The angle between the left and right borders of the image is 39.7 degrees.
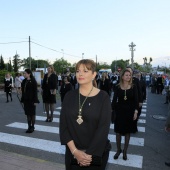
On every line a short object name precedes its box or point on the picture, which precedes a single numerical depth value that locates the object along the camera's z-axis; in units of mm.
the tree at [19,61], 143762
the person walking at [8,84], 14438
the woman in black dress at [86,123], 2412
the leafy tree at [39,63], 127000
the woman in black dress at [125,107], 4879
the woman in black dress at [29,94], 6894
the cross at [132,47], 23553
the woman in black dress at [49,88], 8266
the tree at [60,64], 110350
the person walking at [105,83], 13414
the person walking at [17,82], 17078
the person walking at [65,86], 9789
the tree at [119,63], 121138
